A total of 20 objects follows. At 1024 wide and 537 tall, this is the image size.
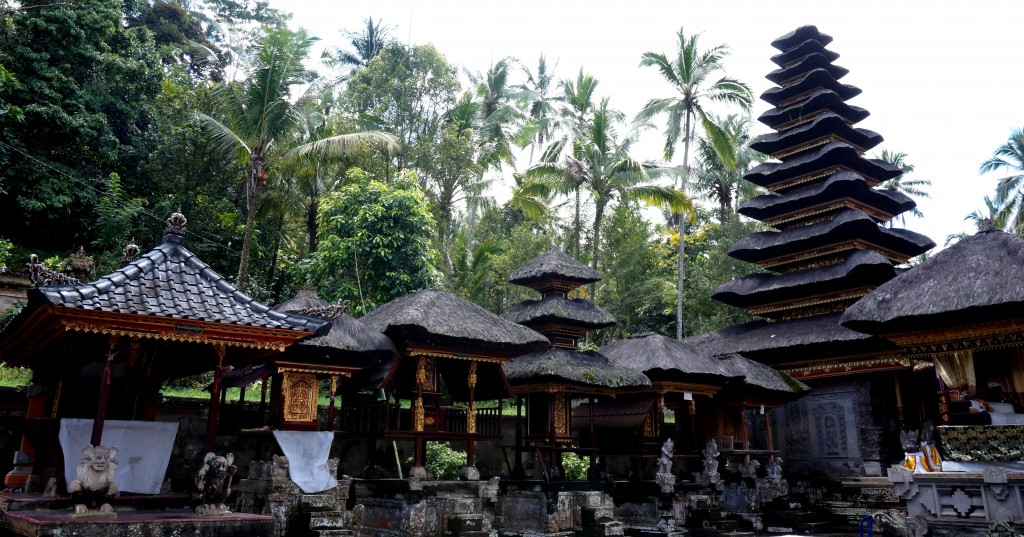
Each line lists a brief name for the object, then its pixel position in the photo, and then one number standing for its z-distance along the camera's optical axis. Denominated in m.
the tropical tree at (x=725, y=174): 38.53
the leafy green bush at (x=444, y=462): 18.16
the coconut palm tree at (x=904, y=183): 44.59
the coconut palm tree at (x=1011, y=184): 38.97
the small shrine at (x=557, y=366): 16.75
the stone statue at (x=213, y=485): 8.73
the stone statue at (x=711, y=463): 17.73
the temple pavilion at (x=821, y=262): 20.81
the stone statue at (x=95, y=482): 8.05
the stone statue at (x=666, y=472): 16.58
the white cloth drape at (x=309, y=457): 12.58
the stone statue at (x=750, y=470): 18.67
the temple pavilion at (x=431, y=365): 14.43
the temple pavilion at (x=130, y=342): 8.77
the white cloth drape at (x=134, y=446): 9.27
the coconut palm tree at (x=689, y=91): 27.52
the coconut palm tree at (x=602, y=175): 26.25
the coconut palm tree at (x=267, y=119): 20.31
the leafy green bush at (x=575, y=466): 19.73
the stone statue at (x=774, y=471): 18.92
